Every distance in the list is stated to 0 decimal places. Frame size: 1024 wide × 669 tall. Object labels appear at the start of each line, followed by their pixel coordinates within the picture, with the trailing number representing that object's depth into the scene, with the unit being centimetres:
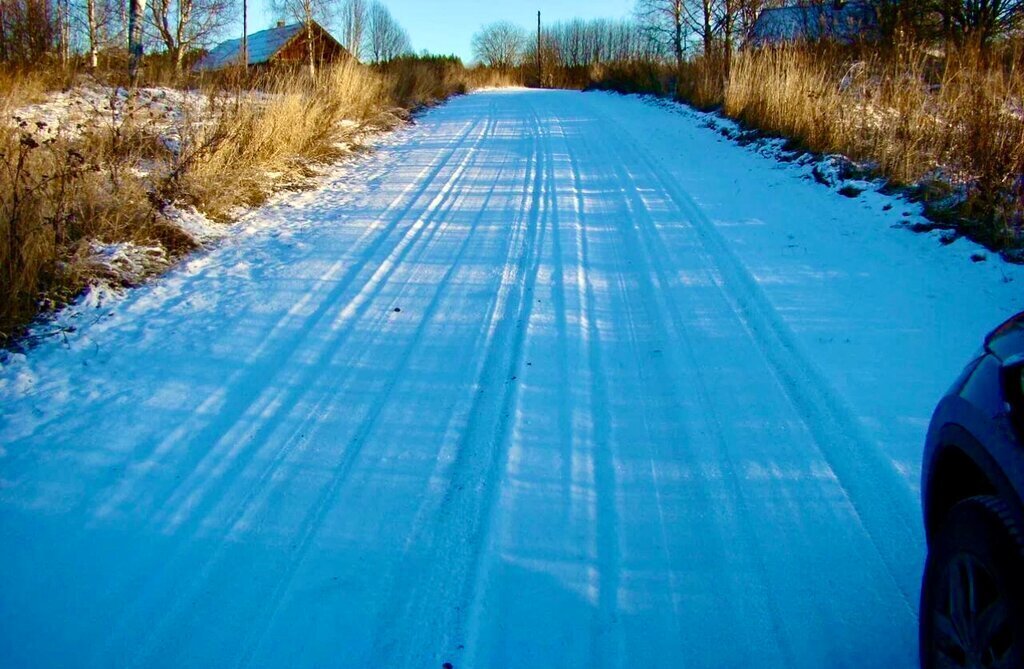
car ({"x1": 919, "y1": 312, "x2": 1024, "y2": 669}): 145
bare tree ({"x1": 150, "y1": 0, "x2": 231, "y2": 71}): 2066
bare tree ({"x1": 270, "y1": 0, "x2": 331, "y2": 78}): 2344
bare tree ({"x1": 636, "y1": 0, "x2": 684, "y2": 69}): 2564
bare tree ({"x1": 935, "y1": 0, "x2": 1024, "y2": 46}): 1352
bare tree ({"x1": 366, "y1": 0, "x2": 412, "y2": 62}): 4178
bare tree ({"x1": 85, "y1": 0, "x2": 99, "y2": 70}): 1124
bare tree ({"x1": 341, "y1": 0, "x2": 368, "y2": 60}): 2694
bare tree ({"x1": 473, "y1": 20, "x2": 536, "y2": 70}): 6625
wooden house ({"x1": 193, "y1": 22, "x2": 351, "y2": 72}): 2651
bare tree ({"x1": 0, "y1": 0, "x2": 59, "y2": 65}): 935
